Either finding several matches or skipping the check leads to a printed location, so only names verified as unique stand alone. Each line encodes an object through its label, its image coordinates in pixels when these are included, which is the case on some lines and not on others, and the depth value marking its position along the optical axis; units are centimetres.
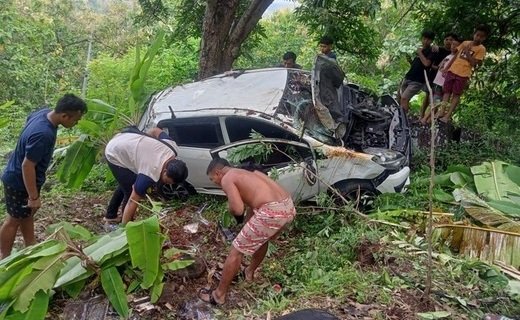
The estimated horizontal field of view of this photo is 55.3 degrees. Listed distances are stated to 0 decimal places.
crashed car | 602
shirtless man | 434
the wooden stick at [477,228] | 463
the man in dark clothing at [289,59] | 905
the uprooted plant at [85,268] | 374
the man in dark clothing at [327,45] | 863
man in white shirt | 498
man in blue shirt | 445
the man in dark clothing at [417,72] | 880
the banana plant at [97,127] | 659
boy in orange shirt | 797
